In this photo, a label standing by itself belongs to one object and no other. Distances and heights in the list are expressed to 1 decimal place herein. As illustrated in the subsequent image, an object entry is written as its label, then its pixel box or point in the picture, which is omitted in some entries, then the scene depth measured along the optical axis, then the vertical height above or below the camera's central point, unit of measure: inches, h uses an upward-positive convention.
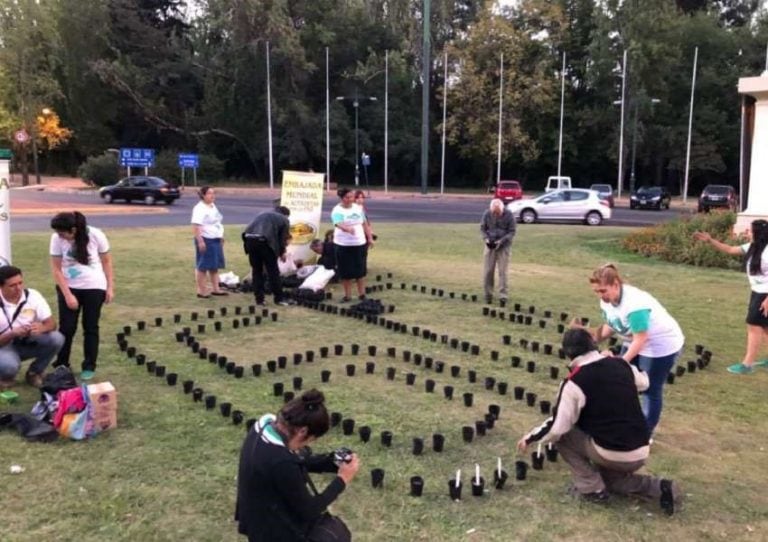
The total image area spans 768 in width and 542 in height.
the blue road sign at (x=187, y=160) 1933.9 +56.5
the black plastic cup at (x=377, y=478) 184.9 -77.0
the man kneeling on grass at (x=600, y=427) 166.6 -58.2
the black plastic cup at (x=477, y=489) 181.8 -78.5
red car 1515.7 -16.4
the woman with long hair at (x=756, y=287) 285.9 -41.6
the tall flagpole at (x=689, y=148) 1797.2 +93.7
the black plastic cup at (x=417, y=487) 181.2 -77.8
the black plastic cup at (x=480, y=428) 225.0 -77.8
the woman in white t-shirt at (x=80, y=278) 252.8 -35.7
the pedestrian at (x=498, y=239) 430.0 -33.8
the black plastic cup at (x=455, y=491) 180.1 -78.2
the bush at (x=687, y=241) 632.4 -54.7
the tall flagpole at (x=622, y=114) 1783.3 +173.3
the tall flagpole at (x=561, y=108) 1943.9 +213.4
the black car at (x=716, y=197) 1352.1 -23.5
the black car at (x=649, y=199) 1501.0 -30.7
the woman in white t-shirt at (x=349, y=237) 411.8 -32.4
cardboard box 214.2 -68.6
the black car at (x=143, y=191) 1349.7 -19.9
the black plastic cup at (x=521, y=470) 192.1 -77.9
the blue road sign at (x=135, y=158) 1696.6 +53.6
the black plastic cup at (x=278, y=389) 258.4 -75.8
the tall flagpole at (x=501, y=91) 1919.3 +251.2
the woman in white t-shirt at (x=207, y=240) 414.3 -35.2
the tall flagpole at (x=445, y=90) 1991.9 +263.4
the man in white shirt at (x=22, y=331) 240.7 -52.5
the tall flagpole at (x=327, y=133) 2034.9 +144.8
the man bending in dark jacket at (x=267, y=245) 406.0 -36.5
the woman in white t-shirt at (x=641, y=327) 194.5 -40.0
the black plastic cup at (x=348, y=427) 222.1 -76.6
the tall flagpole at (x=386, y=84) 1987.0 +282.2
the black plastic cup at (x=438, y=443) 211.0 -77.4
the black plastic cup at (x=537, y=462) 198.8 -78.0
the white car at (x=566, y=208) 1098.7 -37.7
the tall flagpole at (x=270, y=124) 2012.9 +165.0
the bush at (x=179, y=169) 2161.7 +38.1
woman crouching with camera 118.4 -49.5
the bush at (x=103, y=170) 1936.5 +27.4
